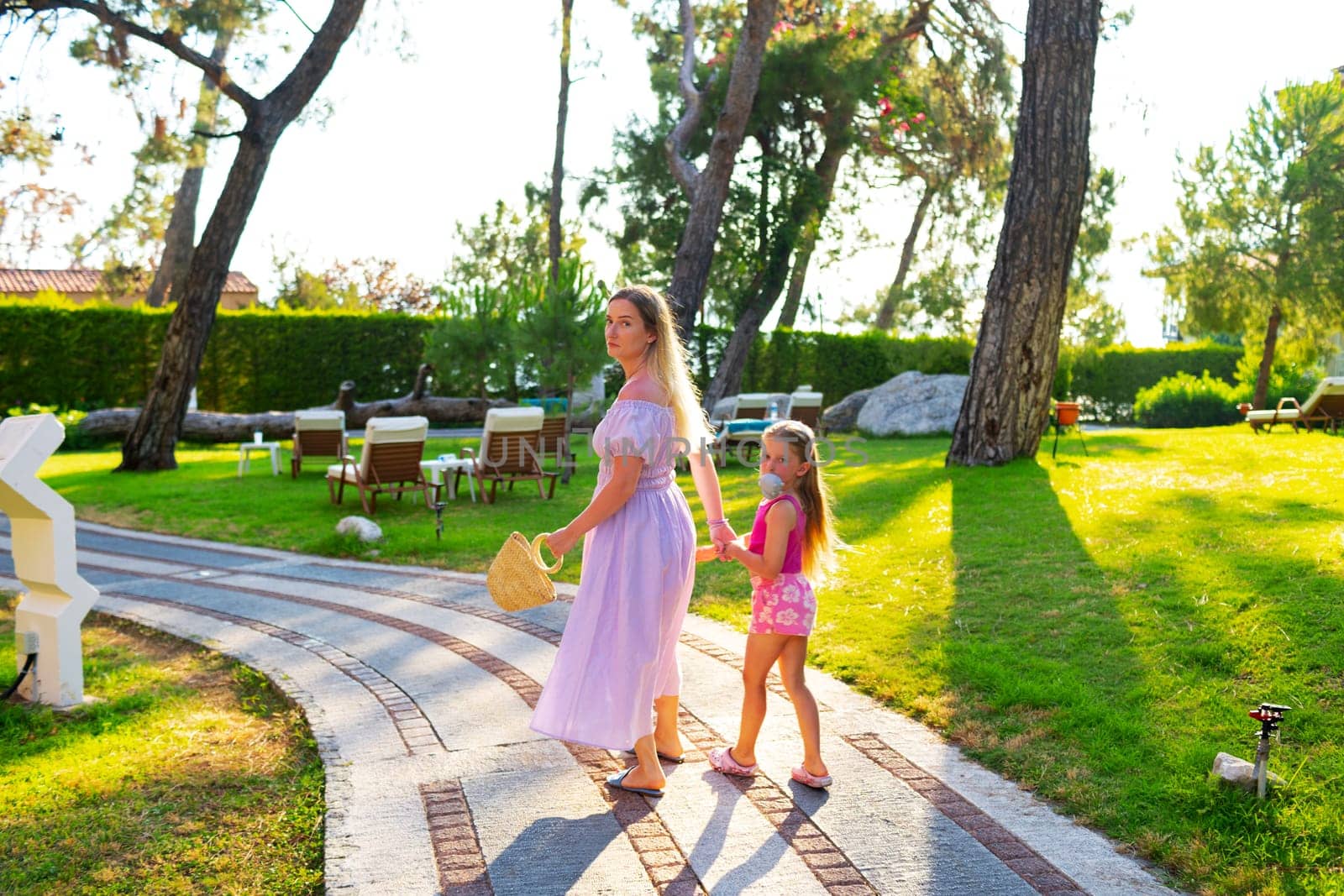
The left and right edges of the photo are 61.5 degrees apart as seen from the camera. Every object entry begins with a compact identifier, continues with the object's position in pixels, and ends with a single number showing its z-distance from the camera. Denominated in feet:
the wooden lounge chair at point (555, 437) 42.98
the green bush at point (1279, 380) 70.54
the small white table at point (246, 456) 49.19
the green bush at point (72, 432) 64.23
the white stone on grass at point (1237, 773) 12.21
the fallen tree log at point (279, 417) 66.18
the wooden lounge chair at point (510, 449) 40.01
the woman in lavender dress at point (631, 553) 11.89
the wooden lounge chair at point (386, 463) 37.99
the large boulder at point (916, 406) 65.26
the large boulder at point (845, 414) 72.38
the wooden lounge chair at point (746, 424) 47.75
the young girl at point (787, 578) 12.69
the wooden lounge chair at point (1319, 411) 50.96
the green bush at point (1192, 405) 72.54
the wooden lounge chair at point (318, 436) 47.62
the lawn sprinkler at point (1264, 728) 11.90
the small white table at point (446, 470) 40.19
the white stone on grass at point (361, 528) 31.91
